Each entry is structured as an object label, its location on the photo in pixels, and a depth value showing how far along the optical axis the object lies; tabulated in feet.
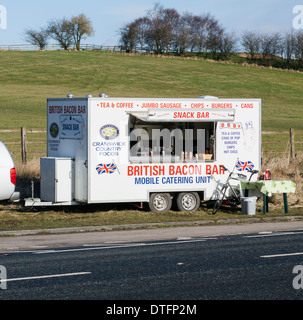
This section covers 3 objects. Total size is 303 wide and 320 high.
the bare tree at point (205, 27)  417.55
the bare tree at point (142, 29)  374.26
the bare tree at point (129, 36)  370.53
